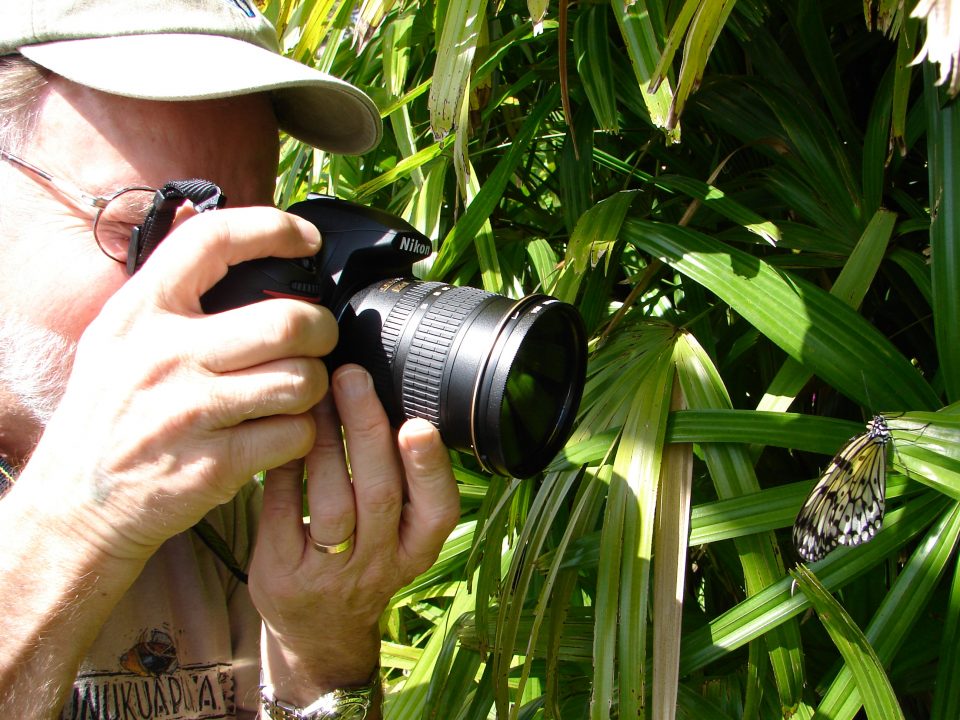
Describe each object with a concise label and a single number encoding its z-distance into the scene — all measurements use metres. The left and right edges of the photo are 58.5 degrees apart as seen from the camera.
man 0.79
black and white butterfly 0.90
